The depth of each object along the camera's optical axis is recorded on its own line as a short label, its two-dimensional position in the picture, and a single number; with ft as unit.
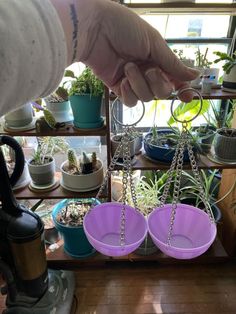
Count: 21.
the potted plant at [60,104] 3.86
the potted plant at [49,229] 4.91
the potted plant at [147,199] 4.53
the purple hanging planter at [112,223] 3.16
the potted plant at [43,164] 4.00
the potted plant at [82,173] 3.99
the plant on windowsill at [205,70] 3.56
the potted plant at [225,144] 3.72
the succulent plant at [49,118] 3.55
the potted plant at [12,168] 4.21
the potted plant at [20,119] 3.70
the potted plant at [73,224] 4.21
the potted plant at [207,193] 4.66
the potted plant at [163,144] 3.84
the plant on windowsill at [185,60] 3.52
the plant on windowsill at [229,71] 3.50
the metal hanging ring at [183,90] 1.62
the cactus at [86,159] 4.01
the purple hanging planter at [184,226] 3.12
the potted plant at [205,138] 4.13
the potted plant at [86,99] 3.54
